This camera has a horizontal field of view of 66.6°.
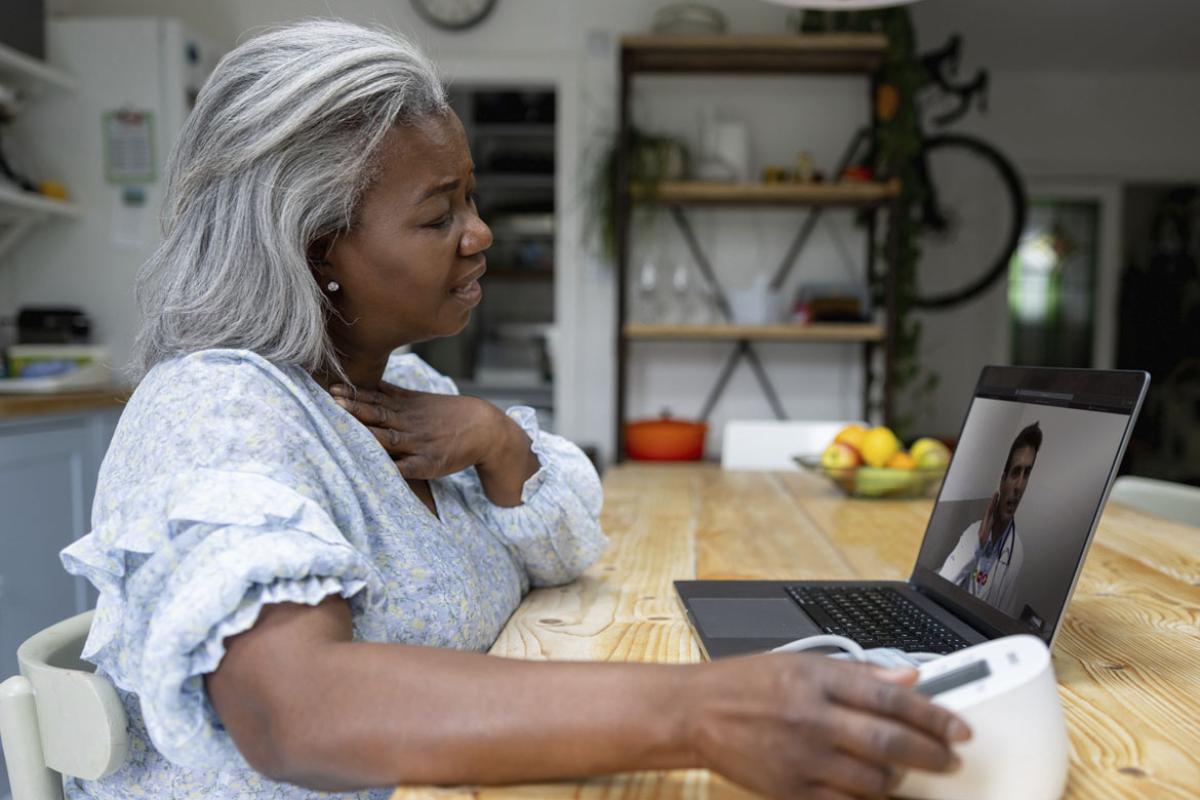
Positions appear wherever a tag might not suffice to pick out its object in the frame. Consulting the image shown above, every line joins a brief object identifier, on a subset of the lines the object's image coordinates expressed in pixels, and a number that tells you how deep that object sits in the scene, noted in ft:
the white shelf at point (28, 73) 9.17
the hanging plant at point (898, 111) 11.19
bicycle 15.42
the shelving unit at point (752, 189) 10.91
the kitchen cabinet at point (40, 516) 7.45
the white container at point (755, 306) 11.36
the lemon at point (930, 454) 5.62
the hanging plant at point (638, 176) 11.30
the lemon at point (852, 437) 5.92
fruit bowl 5.52
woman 1.61
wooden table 1.86
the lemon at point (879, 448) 5.73
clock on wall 12.33
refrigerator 10.79
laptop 2.27
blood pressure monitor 1.60
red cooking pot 9.75
